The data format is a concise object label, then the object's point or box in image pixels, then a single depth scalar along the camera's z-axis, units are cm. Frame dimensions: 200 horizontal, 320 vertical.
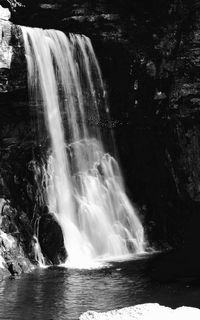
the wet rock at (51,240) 2545
